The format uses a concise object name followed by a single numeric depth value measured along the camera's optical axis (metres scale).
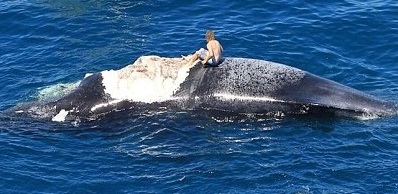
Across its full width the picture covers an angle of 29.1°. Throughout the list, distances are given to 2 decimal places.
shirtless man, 23.72
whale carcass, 23.33
